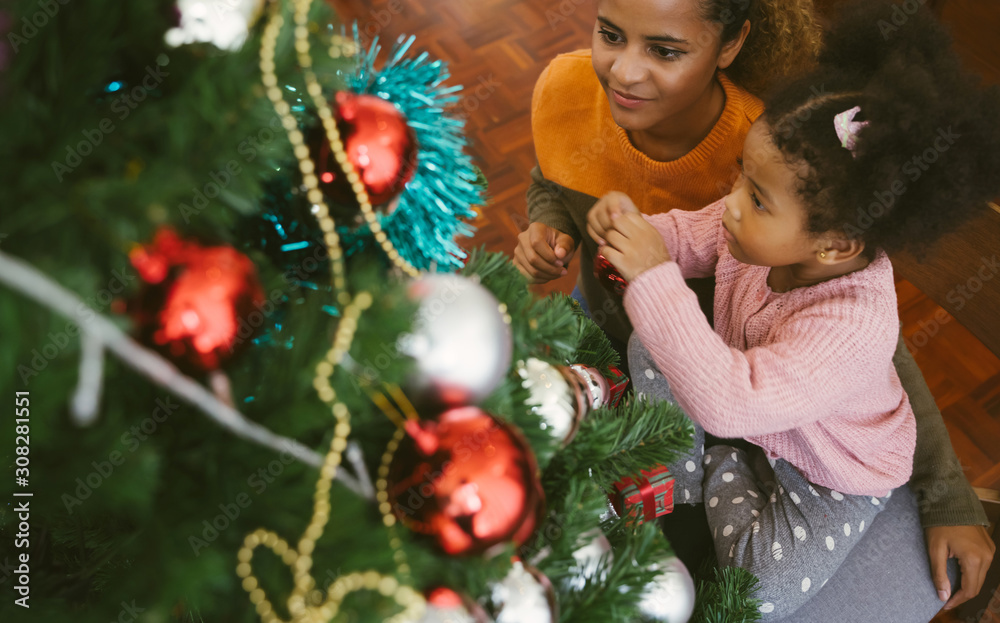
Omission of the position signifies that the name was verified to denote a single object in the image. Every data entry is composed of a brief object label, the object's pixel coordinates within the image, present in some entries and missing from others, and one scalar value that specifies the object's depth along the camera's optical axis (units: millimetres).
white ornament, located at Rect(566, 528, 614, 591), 468
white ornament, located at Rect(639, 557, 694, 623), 546
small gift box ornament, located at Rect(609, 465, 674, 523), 619
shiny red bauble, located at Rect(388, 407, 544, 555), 344
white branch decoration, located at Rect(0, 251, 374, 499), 236
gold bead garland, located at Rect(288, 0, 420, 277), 320
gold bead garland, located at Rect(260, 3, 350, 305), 303
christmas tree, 262
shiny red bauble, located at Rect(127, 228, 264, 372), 279
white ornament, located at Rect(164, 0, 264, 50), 308
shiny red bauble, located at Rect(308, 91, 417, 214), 376
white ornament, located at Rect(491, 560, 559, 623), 411
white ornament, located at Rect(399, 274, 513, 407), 360
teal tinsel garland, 438
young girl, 680
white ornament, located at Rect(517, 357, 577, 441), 482
